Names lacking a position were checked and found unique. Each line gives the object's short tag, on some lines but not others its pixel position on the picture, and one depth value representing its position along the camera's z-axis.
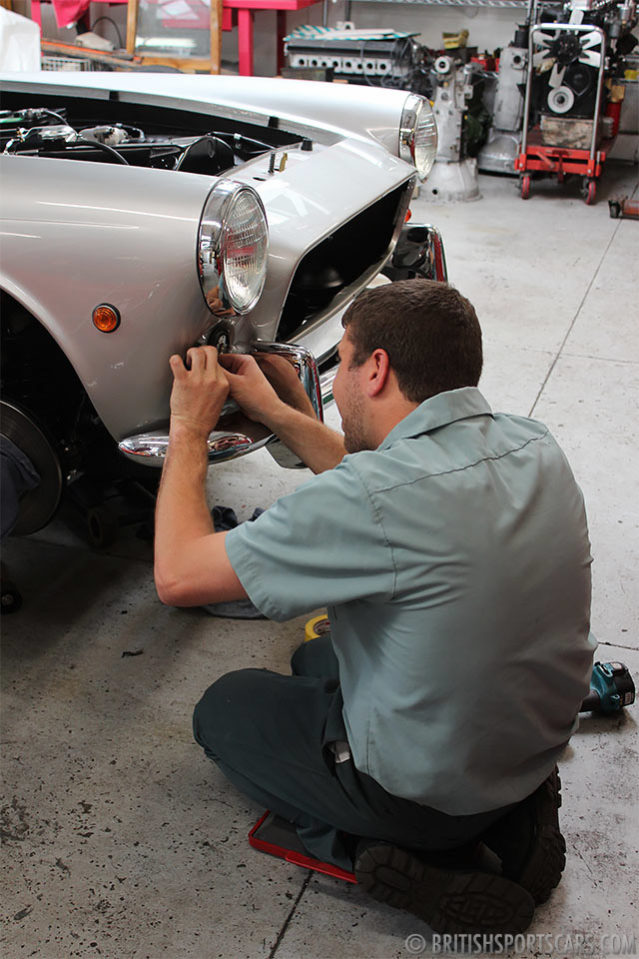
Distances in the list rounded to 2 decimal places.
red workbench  6.44
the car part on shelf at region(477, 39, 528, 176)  6.20
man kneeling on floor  1.30
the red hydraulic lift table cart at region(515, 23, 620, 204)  5.61
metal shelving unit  6.71
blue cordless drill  1.98
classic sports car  1.80
